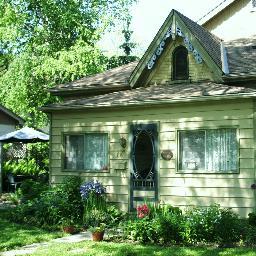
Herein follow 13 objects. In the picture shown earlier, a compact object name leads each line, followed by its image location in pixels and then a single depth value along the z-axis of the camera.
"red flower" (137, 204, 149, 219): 10.06
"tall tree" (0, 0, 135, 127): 23.22
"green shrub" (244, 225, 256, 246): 9.33
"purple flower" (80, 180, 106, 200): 12.29
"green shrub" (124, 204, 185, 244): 9.51
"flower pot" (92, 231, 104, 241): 9.79
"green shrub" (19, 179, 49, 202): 15.48
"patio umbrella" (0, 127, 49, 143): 19.44
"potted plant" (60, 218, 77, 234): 10.91
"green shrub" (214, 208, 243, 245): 9.39
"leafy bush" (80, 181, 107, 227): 11.73
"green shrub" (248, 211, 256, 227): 10.02
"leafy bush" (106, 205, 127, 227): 11.74
